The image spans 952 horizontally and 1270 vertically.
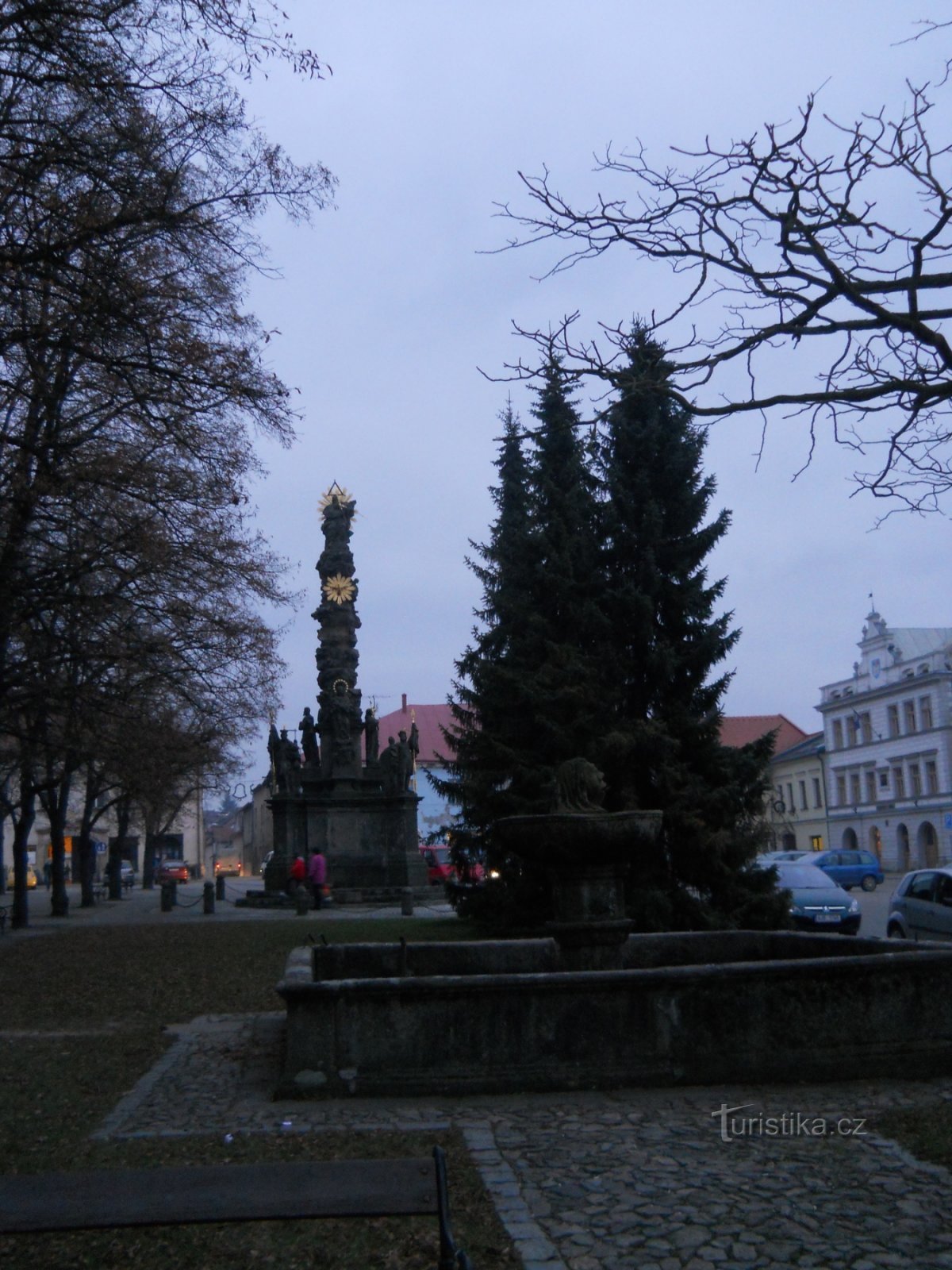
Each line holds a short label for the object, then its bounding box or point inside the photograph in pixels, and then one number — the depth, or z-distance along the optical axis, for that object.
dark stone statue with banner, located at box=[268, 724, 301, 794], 38.91
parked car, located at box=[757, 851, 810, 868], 38.24
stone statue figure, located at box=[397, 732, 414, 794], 38.78
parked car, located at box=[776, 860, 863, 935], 23.20
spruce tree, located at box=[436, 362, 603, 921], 20.81
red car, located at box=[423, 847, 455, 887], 43.78
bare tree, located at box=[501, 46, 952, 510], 6.73
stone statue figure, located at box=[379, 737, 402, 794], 38.88
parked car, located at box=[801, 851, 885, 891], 44.44
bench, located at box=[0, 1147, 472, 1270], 3.82
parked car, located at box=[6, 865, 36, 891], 75.19
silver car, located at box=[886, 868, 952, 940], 17.97
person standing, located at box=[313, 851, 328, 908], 33.38
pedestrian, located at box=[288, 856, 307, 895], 34.97
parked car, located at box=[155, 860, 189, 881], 78.81
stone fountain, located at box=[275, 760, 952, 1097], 8.40
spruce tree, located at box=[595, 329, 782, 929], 19.47
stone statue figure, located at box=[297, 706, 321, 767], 39.75
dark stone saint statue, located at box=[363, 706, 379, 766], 40.50
